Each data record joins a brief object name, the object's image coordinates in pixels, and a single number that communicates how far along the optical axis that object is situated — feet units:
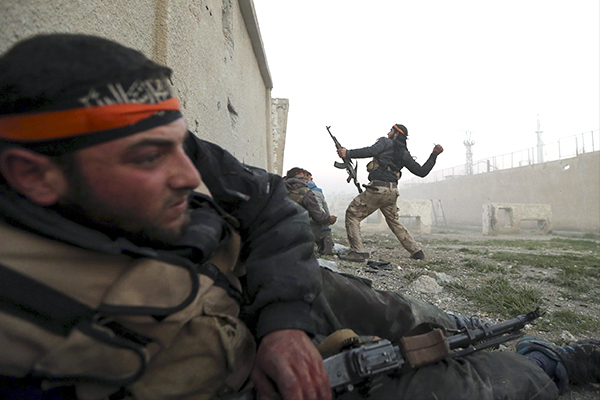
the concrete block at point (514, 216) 35.47
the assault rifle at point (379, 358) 2.62
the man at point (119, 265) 1.95
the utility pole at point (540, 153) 54.85
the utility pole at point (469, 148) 114.73
